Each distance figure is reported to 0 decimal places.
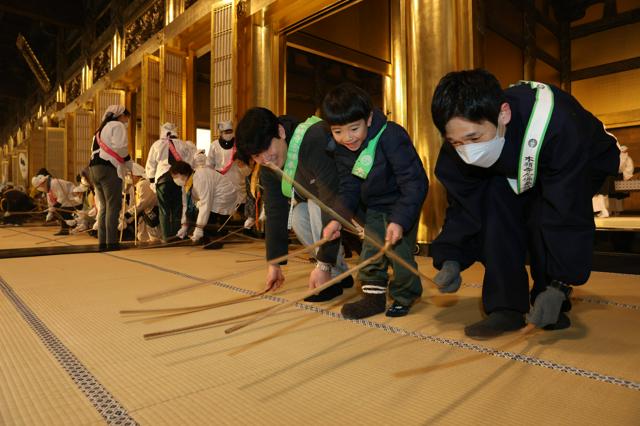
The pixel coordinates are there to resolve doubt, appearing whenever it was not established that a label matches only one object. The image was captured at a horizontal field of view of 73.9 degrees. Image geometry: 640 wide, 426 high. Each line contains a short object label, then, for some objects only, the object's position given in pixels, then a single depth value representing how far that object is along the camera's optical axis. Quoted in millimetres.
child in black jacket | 1281
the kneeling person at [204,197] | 3768
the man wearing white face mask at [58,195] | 5949
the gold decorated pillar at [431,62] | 3010
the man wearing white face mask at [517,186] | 1031
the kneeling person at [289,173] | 1466
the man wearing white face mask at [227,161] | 3992
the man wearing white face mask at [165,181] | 3912
